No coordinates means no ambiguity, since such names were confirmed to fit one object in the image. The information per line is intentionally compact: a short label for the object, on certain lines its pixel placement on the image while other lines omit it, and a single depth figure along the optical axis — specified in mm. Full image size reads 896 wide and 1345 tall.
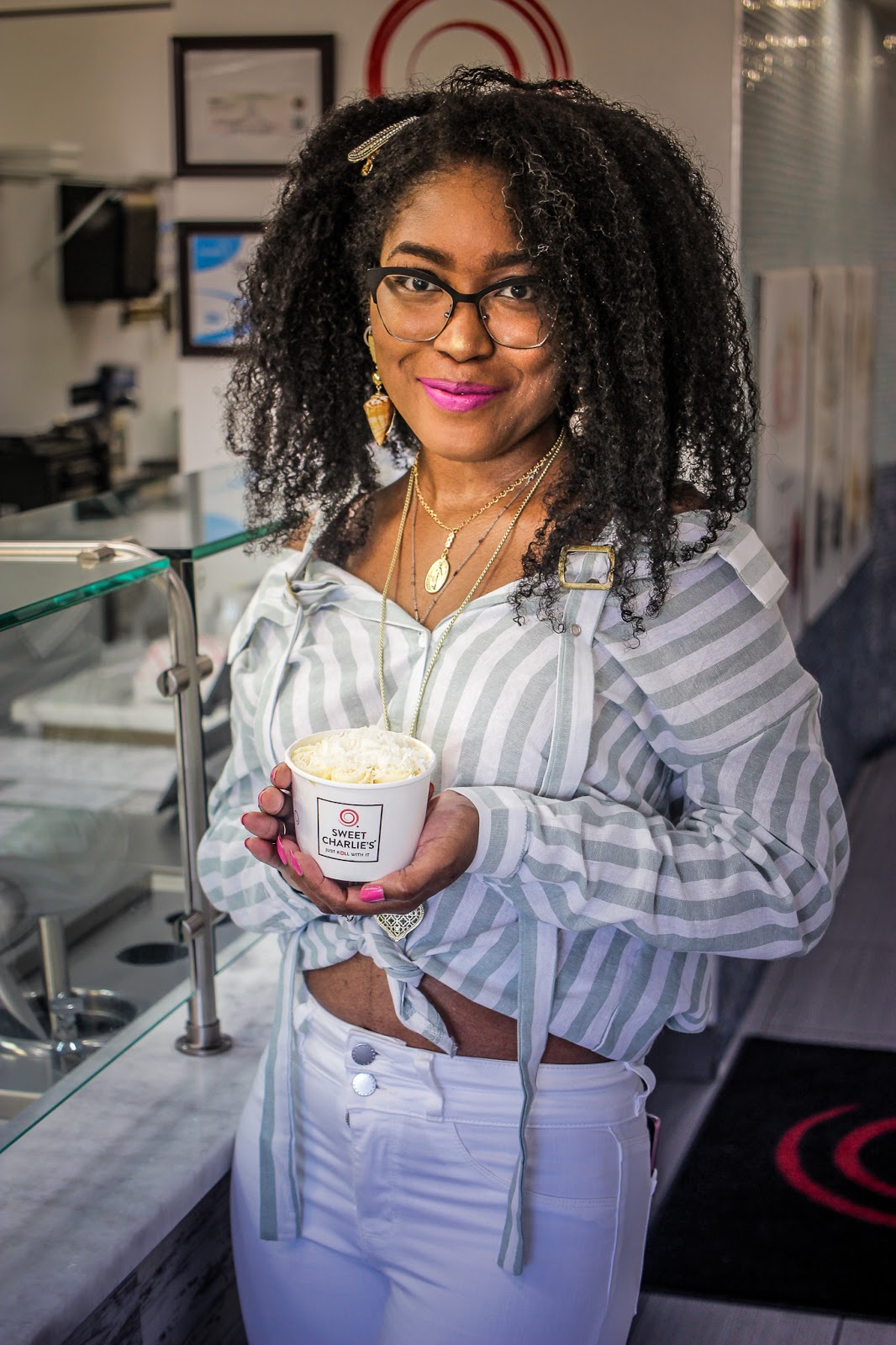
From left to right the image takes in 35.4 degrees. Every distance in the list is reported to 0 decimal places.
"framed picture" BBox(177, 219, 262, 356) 3781
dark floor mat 2576
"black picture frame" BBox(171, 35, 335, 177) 3559
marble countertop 1474
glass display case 1811
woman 1363
